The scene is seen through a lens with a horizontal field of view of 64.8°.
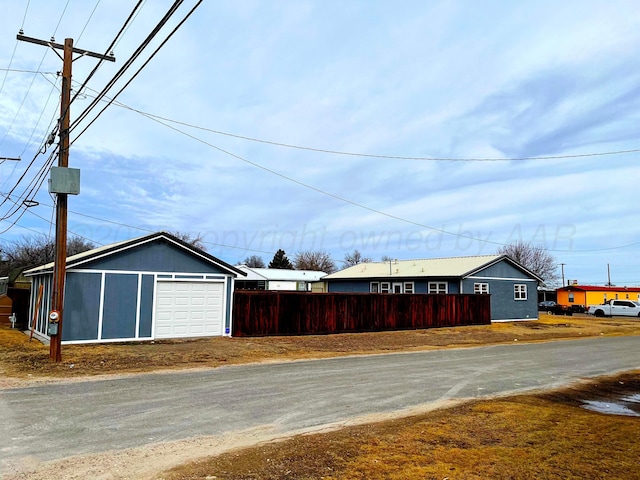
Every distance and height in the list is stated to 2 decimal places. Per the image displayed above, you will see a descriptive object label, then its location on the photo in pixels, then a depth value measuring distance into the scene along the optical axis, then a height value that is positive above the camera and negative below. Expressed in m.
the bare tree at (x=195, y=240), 71.50 +8.07
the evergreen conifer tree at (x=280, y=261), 95.88 +6.97
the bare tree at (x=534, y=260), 79.00 +6.20
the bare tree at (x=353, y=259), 107.50 +8.49
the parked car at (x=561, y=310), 49.94 -0.99
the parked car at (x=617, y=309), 46.88 -0.80
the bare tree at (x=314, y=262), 101.31 +7.25
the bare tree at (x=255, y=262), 111.94 +7.99
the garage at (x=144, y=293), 17.52 +0.15
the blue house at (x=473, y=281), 33.94 +1.30
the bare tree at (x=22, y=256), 61.69 +4.95
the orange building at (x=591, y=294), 58.06 +0.71
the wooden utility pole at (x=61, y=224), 13.71 +1.99
